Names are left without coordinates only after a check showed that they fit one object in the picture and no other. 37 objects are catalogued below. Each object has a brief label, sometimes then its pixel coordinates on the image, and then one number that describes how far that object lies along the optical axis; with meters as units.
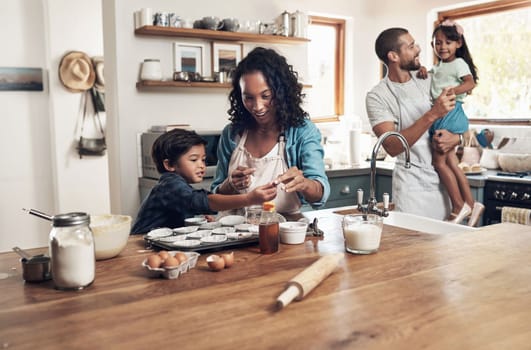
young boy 2.20
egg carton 1.47
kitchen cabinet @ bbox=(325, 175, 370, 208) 4.43
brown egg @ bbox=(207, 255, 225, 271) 1.54
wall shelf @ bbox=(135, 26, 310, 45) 4.00
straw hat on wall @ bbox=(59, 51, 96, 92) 5.14
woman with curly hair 2.32
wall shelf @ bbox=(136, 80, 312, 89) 4.01
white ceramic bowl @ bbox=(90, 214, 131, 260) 1.62
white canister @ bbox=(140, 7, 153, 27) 3.94
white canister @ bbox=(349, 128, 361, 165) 4.83
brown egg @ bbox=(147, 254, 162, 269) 1.48
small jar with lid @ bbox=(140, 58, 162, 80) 4.02
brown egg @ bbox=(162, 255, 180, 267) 1.46
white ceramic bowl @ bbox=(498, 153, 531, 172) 4.06
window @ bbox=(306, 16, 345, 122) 5.38
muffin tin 1.73
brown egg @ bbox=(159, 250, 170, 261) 1.50
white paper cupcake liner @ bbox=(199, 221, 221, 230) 1.95
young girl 2.99
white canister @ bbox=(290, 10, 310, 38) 4.64
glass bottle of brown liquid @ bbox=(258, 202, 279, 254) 1.73
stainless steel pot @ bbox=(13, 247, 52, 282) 1.44
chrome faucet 1.99
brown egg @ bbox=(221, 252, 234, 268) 1.57
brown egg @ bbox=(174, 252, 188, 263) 1.52
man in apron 2.84
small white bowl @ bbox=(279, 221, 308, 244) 1.84
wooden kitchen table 1.09
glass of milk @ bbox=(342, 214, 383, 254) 1.71
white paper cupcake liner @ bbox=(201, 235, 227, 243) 1.78
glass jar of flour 1.37
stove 3.66
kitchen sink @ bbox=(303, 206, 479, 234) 2.24
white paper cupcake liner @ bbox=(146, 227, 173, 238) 1.84
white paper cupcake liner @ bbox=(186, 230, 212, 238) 1.82
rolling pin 1.26
